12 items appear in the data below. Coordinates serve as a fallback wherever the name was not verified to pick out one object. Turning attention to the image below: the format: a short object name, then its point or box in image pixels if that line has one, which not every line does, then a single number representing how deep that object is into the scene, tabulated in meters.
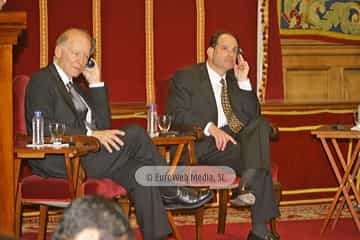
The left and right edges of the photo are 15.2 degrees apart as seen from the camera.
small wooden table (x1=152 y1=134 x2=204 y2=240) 7.45
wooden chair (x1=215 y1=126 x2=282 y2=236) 7.95
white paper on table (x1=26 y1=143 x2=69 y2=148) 6.44
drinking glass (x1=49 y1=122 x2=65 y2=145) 6.62
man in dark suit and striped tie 7.73
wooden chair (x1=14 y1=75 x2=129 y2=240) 6.56
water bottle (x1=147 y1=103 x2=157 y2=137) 7.92
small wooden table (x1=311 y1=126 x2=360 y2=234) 8.35
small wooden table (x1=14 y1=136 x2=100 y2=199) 6.28
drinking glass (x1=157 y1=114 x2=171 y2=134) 7.75
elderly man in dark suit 6.68
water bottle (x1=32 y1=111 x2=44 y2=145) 6.69
